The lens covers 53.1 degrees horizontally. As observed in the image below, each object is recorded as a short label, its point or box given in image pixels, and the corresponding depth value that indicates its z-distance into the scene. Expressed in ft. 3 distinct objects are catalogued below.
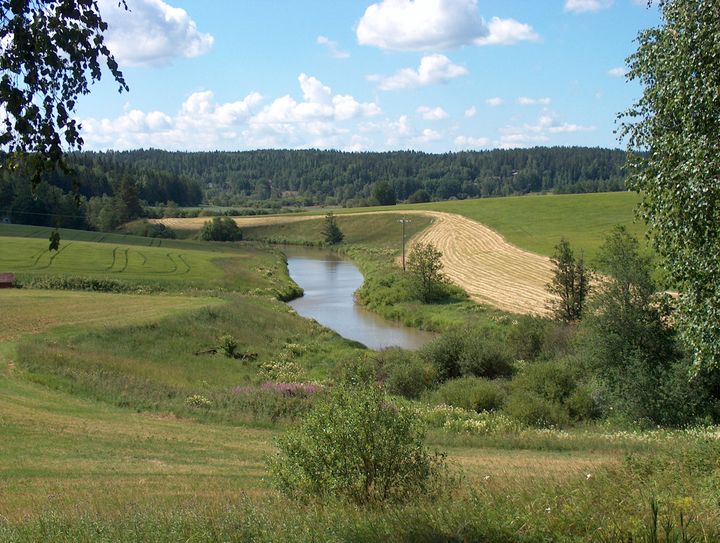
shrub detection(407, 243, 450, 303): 178.60
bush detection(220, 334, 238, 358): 115.14
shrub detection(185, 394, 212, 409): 75.30
